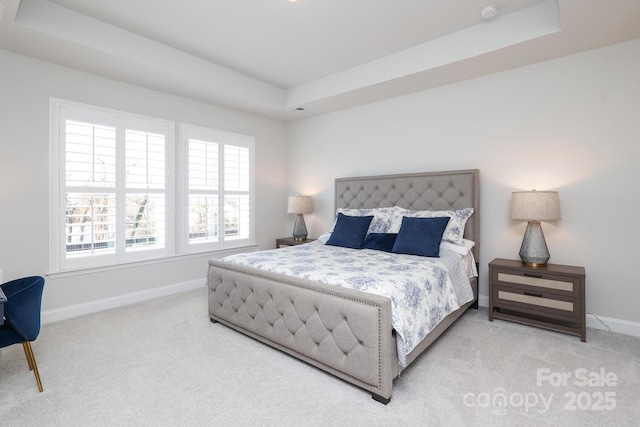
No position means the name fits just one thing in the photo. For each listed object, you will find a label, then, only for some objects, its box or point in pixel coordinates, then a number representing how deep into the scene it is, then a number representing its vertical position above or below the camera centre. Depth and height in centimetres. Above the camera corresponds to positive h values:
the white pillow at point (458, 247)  325 -34
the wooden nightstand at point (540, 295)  278 -74
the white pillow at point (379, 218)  390 -5
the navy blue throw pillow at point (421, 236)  315 -23
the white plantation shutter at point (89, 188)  333 +27
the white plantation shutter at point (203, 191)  435 +31
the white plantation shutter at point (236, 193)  477 +32
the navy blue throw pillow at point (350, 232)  375 -21
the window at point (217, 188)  435 +37
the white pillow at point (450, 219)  339 -5
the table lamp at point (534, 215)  298 +0
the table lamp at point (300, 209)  507 +8
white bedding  211 -47
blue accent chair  197 -67
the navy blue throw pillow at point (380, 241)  349 -30
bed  197 -75
